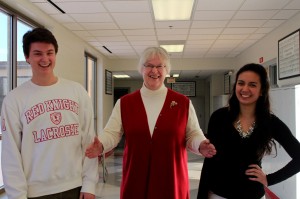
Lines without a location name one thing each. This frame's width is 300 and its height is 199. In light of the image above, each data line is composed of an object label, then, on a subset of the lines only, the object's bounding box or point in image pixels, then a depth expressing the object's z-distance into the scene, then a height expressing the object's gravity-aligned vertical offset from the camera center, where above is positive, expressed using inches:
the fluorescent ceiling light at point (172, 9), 148.2 +50.5
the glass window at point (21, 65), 151.8 +19.0
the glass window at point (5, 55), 140.4 +22.4
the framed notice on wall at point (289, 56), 162.7 +25.8
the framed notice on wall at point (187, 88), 498.9 +17.9
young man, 53.4 -7.2
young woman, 59.1 -9.9
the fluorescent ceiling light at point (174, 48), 257.3 +47.6
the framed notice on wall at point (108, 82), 322.6 +18.9
